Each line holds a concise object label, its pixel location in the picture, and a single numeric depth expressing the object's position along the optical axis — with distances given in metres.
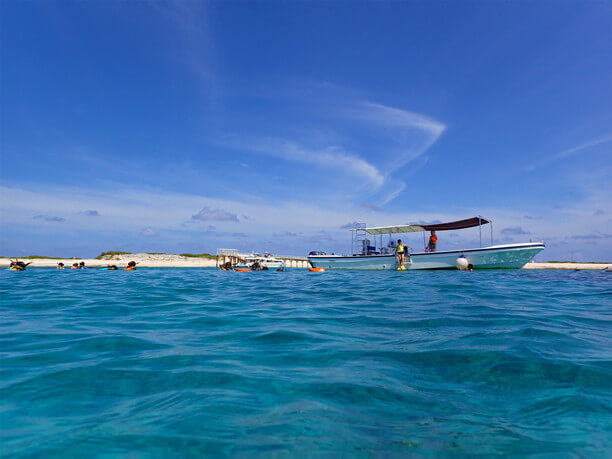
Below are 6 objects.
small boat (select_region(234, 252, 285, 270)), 59.38
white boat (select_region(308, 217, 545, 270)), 31.70
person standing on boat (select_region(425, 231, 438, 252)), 35.50
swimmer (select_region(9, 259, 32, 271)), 32.88
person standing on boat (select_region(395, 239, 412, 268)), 32.94
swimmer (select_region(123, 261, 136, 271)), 41.66
